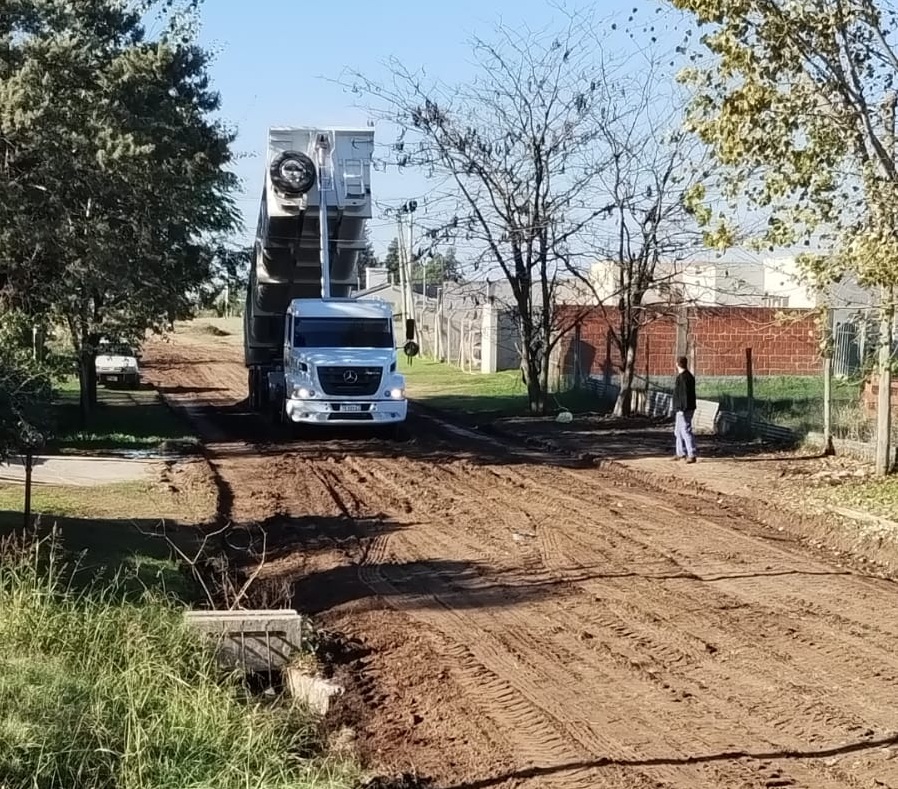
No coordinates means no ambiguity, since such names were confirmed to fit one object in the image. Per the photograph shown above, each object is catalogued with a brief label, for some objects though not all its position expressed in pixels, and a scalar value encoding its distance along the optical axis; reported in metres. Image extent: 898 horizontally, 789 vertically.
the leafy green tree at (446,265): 31.50
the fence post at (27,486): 11.89
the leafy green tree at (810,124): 14.84
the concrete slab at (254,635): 9.08
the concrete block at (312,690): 8.54
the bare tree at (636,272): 28.67
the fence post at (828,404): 19.89
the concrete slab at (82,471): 18.16
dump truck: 25.41
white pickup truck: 45.81
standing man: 21.11
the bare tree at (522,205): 30.05
